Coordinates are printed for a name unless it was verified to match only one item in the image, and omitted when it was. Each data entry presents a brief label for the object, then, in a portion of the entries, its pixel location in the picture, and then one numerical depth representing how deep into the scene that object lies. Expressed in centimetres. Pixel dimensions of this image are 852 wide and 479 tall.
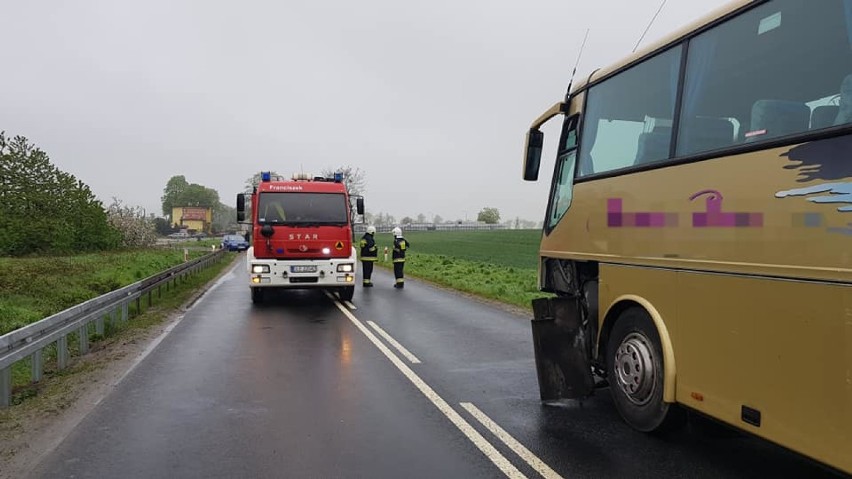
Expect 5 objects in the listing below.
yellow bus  299
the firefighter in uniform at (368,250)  1816
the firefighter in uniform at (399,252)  1841
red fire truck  1325
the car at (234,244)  4965
